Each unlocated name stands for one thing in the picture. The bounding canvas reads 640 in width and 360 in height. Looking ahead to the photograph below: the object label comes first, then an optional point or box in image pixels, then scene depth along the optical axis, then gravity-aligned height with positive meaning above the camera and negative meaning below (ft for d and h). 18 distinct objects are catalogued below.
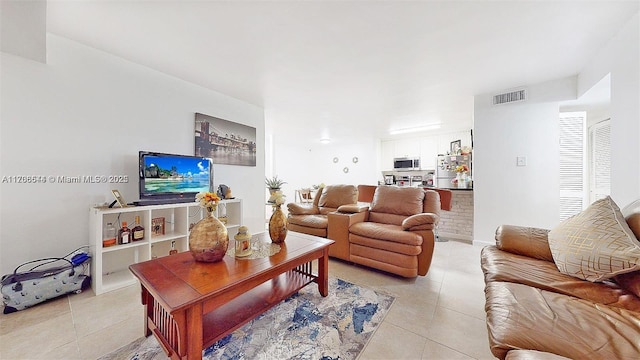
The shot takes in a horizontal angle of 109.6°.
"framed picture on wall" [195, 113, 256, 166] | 10.12 +1.85
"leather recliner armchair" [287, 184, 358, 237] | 9.64 -1.51
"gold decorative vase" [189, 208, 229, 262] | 4.58 -1.28
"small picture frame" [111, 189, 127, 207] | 6.94 -0.58
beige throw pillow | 3.62 -1.25
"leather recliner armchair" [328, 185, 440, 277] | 7.10 -1.86
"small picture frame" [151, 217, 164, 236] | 8.15 -1.71
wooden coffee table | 3.46 -1.96
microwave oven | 20.42 +1.22
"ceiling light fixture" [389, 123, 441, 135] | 17.08 +3.81
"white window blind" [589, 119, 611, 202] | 9.43 +0.62
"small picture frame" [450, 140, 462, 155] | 16.88 +2.35
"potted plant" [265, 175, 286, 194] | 15.07 -0.47
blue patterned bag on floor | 5.42 -2.58
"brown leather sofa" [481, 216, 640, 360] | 2.65 -1.98
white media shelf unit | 6.41 -2.02
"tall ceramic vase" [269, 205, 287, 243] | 6.02 -1.28
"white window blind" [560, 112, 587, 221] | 9.94 +0.58
